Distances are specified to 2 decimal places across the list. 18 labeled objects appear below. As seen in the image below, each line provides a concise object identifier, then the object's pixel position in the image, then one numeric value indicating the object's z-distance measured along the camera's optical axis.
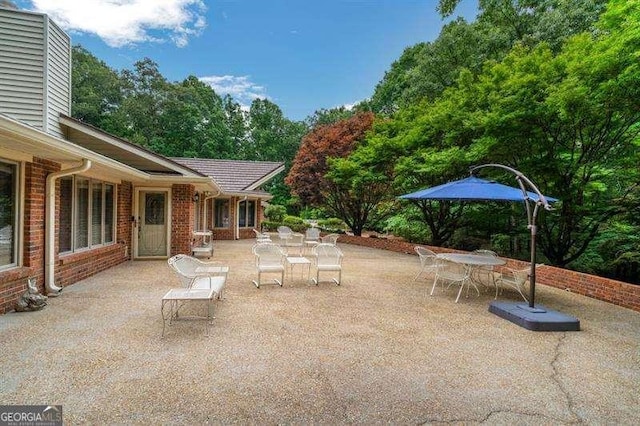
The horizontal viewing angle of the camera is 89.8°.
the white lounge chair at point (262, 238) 11.67
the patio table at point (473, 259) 6.15
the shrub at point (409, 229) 13.82
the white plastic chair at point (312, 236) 14.09
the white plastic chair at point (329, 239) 12.91
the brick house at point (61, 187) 4.84
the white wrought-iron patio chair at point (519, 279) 6.10
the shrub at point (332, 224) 22.33
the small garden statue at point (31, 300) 4.75
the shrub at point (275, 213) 22.25
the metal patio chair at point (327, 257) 7.02
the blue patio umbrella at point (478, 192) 5.65
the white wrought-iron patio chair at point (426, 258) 7.35
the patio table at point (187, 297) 4.22
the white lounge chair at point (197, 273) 4.88
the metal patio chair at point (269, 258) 6.59
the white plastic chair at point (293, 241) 11.64
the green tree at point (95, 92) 30.16
